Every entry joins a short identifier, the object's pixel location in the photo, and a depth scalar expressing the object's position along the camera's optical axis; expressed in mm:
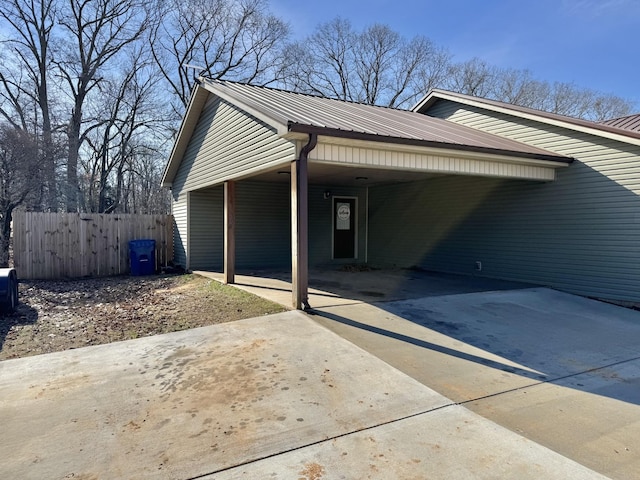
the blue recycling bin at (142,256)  11133
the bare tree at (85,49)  19562
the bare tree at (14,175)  12039
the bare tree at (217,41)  23484
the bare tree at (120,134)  21078
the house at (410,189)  6406
